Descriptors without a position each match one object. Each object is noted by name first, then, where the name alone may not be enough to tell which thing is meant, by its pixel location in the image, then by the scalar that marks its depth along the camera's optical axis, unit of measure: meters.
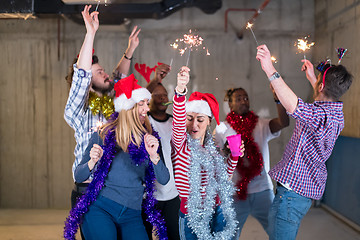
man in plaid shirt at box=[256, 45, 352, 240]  2.03
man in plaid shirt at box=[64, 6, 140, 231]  2.12
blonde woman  1.99
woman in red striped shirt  2.07
